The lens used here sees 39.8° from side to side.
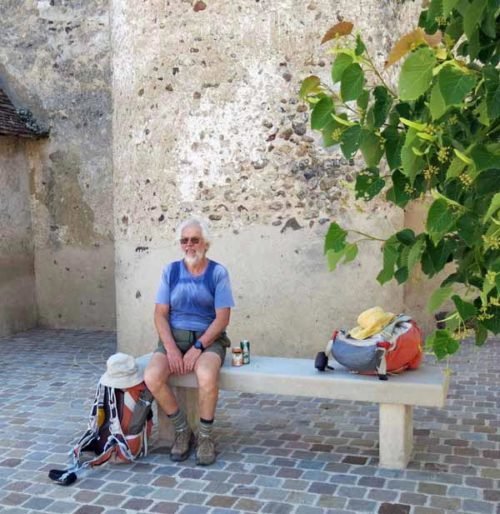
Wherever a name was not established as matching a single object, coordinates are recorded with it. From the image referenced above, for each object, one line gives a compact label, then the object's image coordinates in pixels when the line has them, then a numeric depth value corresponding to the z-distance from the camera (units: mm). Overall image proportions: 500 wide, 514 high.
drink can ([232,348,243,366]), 4598
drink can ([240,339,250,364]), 4621
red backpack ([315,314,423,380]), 4125
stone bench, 4012
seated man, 4301
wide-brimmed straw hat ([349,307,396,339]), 4230
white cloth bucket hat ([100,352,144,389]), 4281
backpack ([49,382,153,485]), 4246
